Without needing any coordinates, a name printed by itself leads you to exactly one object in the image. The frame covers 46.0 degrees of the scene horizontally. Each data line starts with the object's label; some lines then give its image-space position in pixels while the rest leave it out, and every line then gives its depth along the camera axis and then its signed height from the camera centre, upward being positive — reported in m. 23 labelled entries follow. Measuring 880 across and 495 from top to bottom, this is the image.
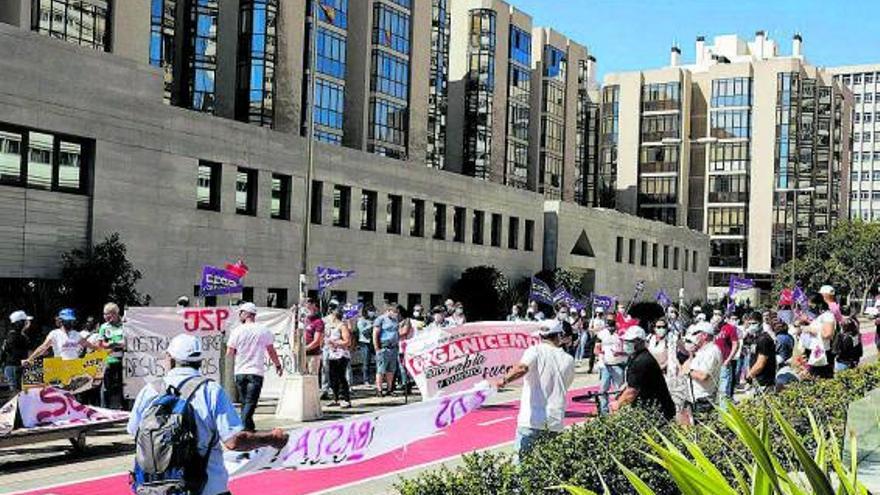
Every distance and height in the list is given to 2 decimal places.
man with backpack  5.82 -1.02
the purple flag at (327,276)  24.20 -0.35
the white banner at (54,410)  12.49 -1.99
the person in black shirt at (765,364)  14.72 -1.23
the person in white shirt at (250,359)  14.05 -1.37
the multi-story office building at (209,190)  27.72 +2.54
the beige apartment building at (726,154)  106.00 +12.70
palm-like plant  3.17 -0.63
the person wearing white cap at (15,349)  15.79 -1.53
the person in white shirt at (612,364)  17.88 -1.58
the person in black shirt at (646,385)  9.69 -1.05
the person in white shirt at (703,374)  12.76 -1.22
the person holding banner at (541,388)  9.27 -1.06
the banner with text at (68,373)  14.74 -1.76
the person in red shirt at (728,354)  18.17 -1.37
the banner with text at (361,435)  8.57 -1.59
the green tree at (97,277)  27.98 -0.68
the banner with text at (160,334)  16.52 -1.30
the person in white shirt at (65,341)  15.45 -1.35
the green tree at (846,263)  92.12 +1.66
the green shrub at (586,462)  5.82 -1.20
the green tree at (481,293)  49.53 -1.22
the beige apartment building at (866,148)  156.50 +20.47
